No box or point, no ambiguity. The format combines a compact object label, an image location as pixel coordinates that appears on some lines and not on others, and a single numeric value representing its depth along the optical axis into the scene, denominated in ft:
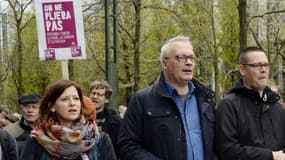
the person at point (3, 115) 32.86
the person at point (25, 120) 23.67
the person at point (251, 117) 15.97
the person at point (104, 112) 23.35
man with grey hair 15.85
